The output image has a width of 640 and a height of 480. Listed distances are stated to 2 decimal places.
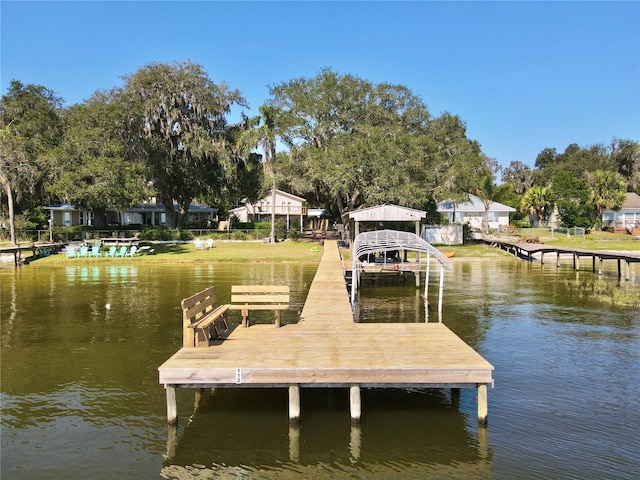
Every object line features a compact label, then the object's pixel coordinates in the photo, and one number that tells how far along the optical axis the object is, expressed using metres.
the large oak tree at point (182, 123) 42.50
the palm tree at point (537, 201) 58.26
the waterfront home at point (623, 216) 56.81
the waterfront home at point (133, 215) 53.07
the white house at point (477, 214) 59.56
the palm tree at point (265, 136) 42.03
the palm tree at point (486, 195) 53.91
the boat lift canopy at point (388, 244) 15.76
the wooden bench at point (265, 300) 10.84
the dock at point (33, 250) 33.63
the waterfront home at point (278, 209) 59.97
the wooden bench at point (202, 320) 9.11
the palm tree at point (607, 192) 55.41
